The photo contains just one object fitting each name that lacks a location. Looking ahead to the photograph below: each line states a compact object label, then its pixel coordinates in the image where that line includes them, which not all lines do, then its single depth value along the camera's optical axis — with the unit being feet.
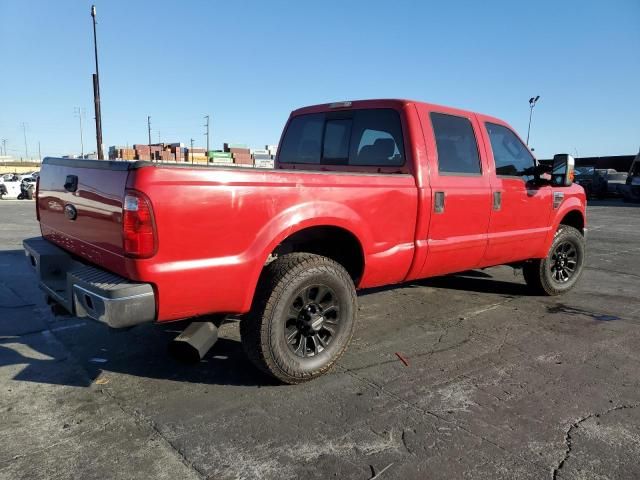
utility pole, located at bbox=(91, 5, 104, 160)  68.54
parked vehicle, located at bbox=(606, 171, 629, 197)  84.12
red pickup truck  8.48
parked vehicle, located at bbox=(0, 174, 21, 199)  86.53
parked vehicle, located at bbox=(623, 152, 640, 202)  74.49
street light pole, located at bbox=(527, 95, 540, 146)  131.95
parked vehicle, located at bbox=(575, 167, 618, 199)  85.46
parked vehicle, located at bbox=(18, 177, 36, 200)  84.64
